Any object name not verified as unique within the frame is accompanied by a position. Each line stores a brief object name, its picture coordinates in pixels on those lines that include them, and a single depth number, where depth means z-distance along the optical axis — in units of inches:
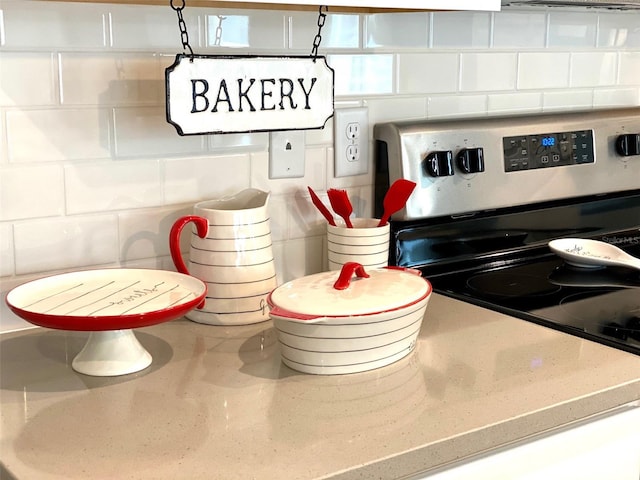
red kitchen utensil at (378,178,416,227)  57.4
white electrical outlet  60.9
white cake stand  41.5
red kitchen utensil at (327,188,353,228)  57.2
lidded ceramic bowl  43.1
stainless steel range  58.5
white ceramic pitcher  50.9
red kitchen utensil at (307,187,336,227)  57.8
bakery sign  49.5
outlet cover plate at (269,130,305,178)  58.0
